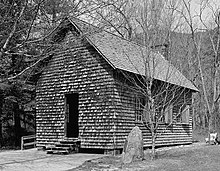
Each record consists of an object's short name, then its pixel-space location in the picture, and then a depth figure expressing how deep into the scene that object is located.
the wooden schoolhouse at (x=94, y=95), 14.88
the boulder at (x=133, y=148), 11.77
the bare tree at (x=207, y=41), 19.89
